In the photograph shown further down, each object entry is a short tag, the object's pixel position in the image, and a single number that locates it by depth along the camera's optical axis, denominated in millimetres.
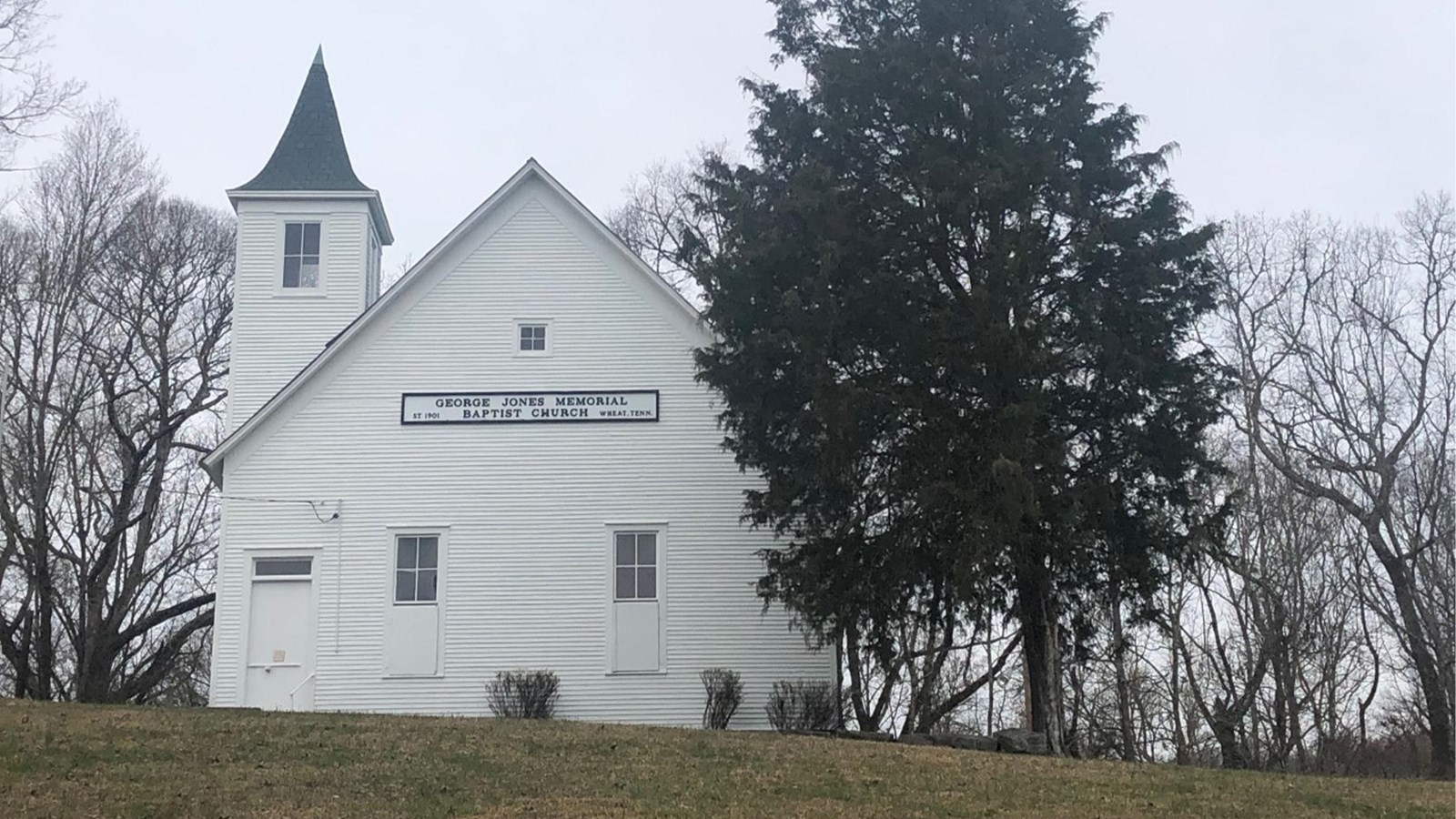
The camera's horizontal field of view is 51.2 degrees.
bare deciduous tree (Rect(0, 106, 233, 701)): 32812
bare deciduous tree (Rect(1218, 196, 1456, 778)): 28609
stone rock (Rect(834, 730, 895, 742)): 18523
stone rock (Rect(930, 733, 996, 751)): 18312
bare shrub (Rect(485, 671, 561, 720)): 21141
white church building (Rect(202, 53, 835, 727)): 21516
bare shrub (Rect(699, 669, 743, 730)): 21141
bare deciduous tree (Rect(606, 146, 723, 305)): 37591
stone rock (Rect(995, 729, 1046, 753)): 18062
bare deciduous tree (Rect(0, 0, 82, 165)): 17594
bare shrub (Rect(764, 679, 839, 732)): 21094
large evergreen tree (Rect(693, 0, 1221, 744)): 17484
